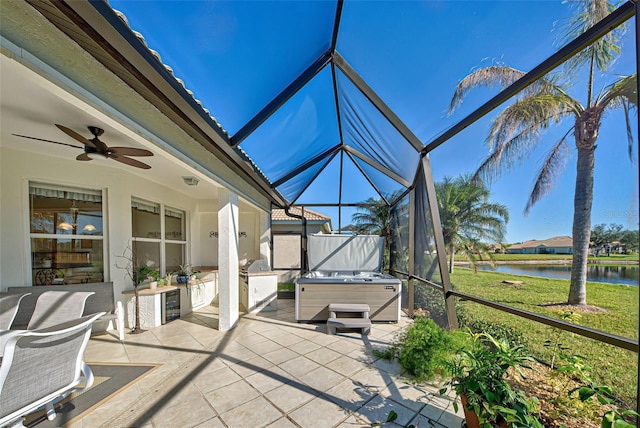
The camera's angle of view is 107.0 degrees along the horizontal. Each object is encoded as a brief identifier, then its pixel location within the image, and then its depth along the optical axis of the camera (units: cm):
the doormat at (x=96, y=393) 201
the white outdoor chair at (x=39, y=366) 145
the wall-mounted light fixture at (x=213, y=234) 720
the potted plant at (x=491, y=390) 154
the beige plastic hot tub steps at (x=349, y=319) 400
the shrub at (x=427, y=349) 269
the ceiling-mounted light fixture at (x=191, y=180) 429
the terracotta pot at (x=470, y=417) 174
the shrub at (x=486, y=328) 381
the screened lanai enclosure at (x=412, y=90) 193
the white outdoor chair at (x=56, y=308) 258
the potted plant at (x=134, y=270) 402
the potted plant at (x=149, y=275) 446
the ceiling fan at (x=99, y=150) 259
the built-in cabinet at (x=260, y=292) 533
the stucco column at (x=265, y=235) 739
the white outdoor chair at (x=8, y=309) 249
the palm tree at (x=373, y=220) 785
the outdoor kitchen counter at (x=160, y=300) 422
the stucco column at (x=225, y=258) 412
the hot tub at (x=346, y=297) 467
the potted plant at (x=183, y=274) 510
